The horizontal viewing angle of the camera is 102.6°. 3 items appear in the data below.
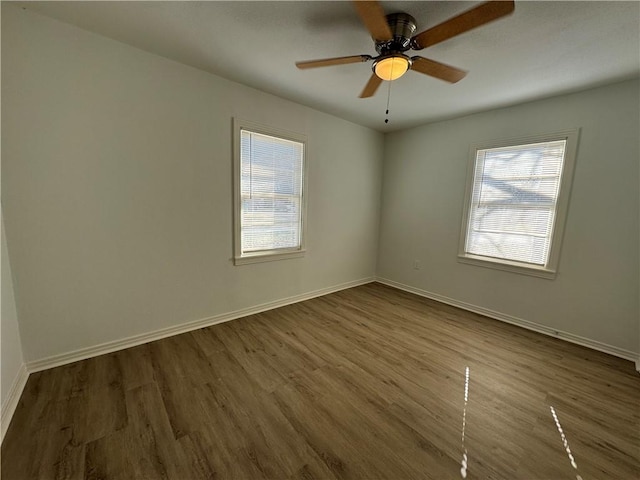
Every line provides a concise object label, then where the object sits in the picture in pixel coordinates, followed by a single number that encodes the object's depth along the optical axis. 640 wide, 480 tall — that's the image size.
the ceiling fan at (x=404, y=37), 1.22
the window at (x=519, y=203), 2.70
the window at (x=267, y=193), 2.81
